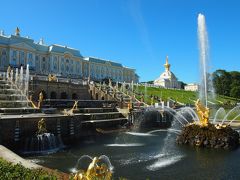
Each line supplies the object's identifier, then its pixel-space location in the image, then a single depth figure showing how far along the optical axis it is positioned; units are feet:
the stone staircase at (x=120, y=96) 87.69
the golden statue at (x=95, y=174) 16.22
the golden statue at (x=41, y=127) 44.41
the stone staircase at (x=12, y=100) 52.20
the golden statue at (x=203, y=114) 43.22
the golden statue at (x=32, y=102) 58.47
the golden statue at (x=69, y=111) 57.18
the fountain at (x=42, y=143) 41.48
